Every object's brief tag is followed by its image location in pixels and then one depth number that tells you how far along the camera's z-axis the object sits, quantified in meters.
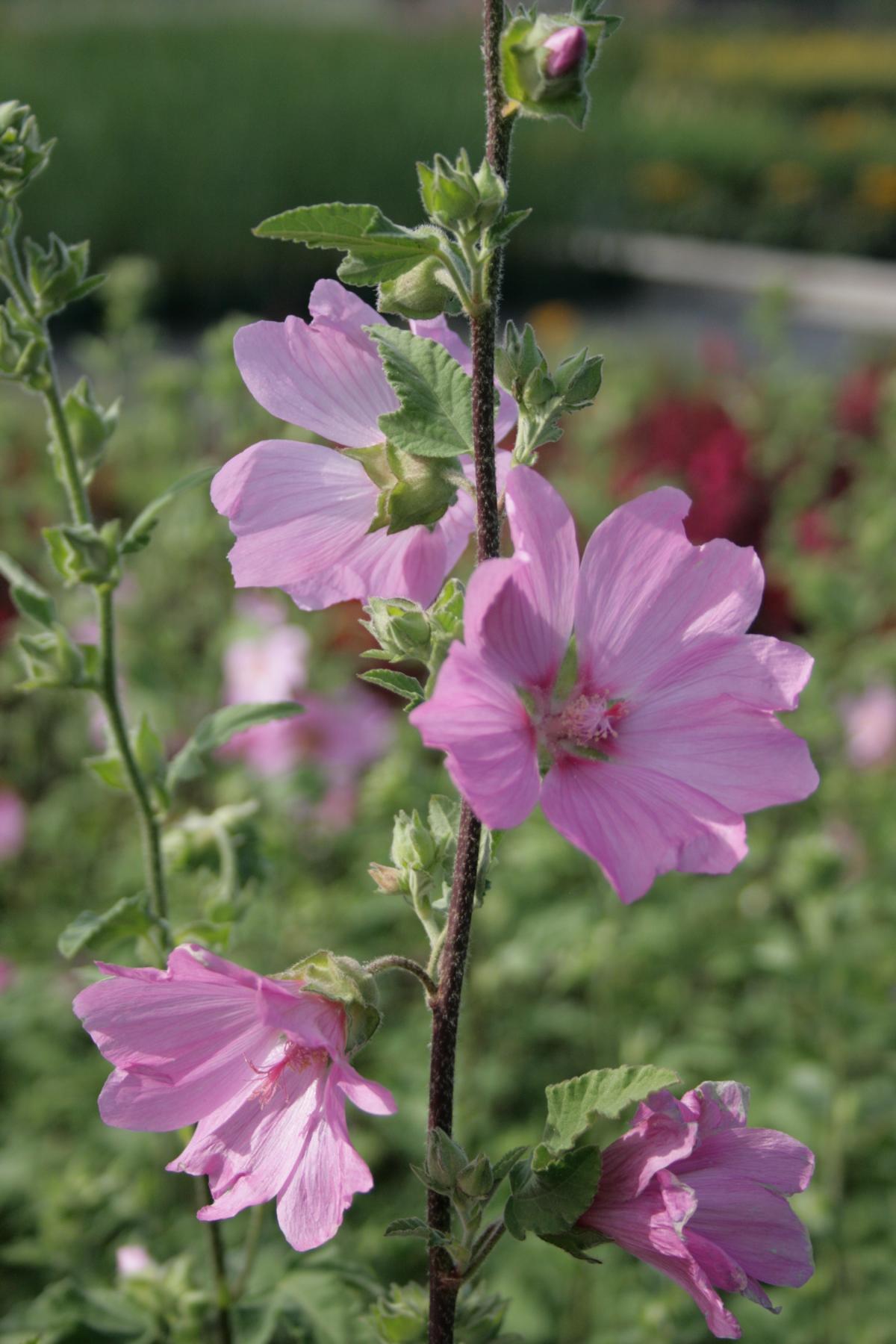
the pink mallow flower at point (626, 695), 0.36
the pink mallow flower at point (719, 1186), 0.39
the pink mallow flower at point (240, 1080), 0.38
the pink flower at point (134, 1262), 0.49
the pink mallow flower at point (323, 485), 0.40
